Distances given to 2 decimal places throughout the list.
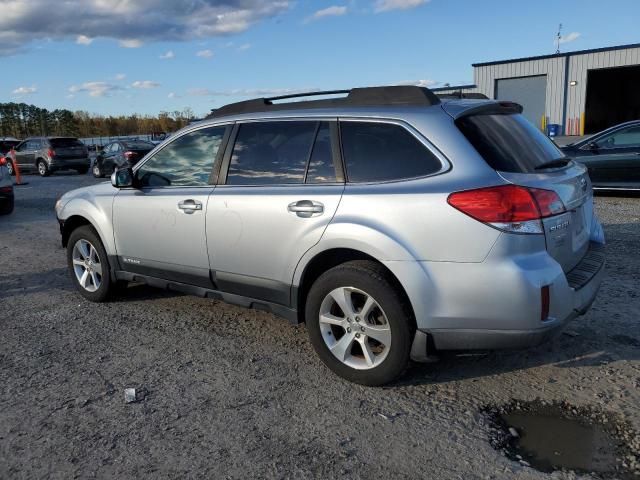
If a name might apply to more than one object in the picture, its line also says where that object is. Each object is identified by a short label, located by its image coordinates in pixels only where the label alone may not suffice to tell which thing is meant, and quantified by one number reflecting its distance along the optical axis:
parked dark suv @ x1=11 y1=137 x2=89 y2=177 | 22.91
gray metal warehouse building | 28.22
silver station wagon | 3.10
